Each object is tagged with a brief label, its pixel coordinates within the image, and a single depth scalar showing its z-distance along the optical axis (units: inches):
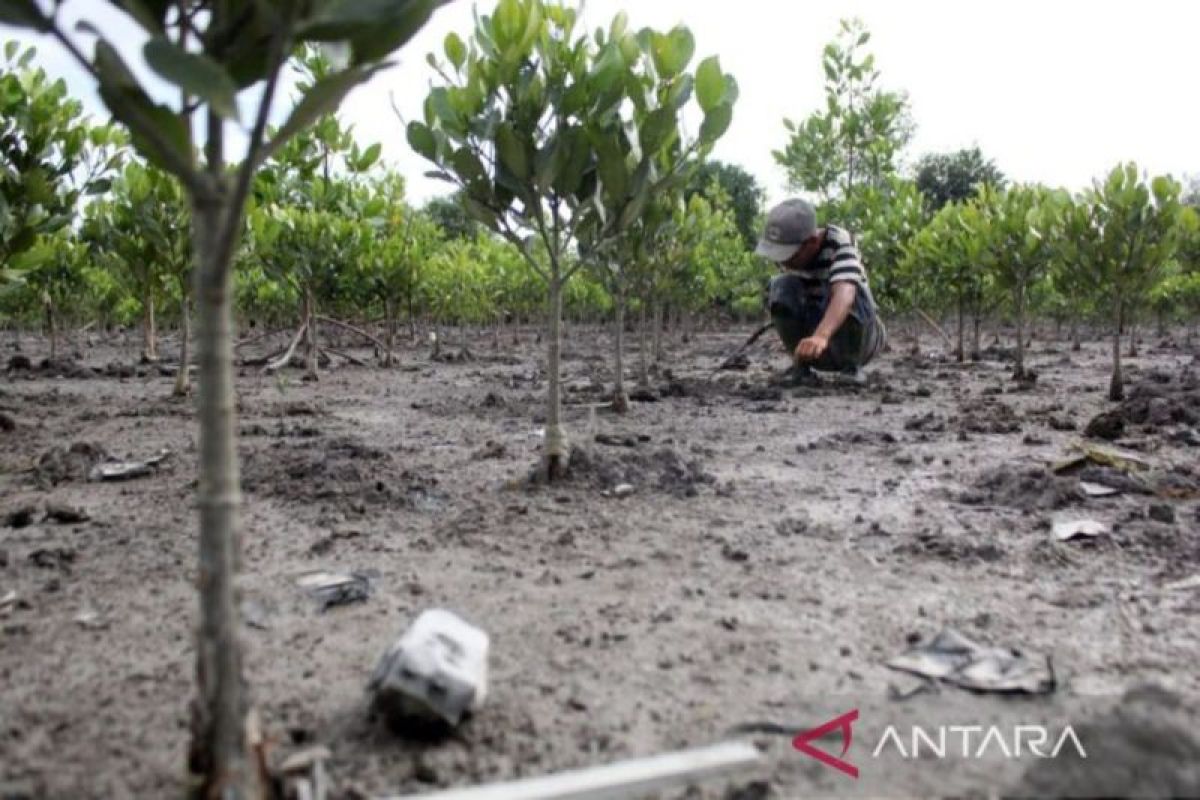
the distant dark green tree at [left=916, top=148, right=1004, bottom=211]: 1505.9
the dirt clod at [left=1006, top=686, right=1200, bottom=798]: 62.1
